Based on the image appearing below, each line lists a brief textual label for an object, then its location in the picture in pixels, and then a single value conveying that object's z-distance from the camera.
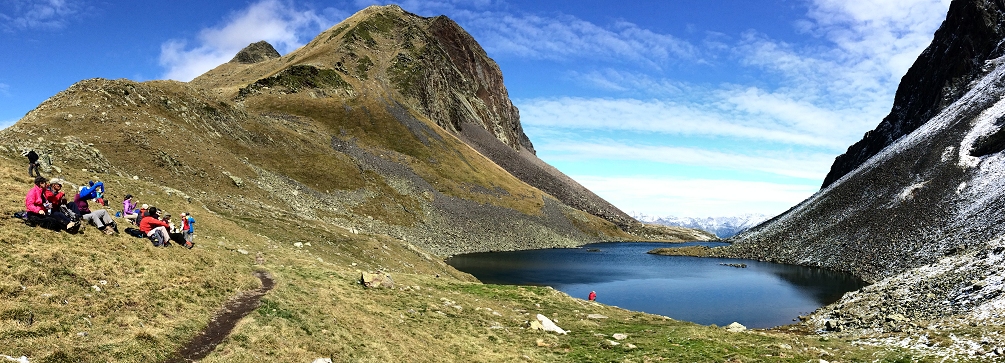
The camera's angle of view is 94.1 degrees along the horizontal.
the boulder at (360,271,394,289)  30.89
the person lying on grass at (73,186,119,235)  21.78
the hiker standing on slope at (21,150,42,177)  27.62
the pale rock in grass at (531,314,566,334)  26.16
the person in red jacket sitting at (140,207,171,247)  23.98
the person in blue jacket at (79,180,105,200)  23.63
